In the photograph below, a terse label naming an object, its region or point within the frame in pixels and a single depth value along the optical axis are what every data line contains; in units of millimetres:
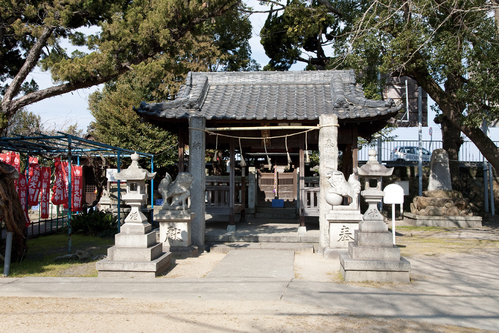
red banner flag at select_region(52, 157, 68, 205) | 12023
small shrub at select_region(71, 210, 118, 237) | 12719
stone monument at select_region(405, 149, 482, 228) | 16125
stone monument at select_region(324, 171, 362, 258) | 8586
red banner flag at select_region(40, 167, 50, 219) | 12102
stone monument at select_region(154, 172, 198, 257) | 8969
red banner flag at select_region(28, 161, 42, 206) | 11734
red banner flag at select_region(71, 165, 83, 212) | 12680
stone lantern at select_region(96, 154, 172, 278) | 6977
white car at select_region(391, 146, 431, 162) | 23344
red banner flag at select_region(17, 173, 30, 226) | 11321
